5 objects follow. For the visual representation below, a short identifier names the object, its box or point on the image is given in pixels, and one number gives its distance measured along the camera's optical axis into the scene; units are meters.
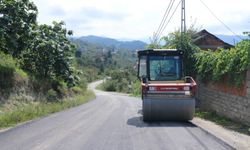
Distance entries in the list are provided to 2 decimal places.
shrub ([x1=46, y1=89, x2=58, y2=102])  26.53
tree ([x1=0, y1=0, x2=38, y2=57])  19.25
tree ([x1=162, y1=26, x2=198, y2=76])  22.83
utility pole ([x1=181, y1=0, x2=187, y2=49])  24.80
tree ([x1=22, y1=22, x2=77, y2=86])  26.98
